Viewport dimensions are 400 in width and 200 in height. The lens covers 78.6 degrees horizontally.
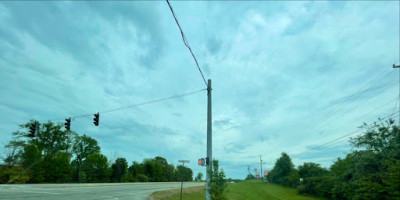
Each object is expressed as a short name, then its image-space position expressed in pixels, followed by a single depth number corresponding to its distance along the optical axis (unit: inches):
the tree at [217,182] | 555.5
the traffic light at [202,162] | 567.5
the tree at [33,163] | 1994.1
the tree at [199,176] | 1178.6
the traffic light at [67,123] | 891.8
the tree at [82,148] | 2898.6
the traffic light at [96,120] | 860.6
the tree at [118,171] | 2967.5
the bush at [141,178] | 3169.8
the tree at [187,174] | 4434.1
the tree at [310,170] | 1864.7
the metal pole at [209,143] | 553.7
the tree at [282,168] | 2775.6
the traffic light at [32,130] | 880.3
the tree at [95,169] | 2721.5
